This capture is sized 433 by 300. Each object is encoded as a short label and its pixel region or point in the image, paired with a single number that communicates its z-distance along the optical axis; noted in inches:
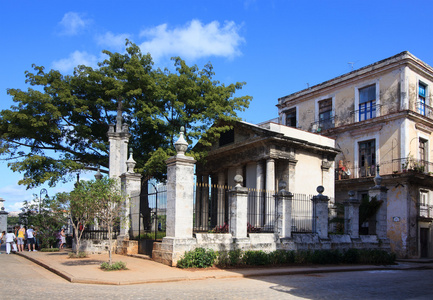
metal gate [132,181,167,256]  552.7
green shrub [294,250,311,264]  571.2
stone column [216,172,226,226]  1066.7
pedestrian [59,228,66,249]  806.8
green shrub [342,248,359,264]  627.2
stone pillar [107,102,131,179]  748.6
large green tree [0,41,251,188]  866.1
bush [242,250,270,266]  523.5
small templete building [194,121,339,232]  891.4
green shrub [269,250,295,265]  544.6
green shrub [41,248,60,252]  773.3
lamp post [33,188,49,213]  969.5
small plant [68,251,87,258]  592.1
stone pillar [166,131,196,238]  493.4
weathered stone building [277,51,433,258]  983.0
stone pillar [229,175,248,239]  534.0
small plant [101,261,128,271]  449.7
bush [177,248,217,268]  469.7
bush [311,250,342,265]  587.4
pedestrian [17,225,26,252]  827.4
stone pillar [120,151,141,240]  648.4
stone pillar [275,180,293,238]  581.0
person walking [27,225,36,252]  808.3
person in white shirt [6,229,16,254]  800.9
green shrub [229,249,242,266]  508.4
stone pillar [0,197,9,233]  1264.4
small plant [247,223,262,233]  651.5
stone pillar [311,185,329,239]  619.5
